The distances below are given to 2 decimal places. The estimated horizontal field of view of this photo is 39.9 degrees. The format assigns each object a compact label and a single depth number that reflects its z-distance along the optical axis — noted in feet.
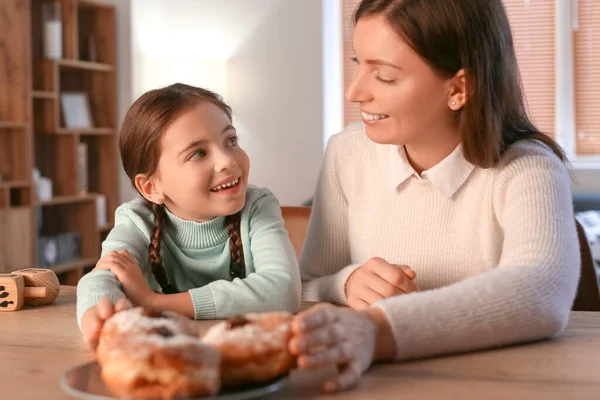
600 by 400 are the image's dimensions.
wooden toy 4.40
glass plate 2.46
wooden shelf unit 14.46
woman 3.34
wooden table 2.71
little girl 4.60
